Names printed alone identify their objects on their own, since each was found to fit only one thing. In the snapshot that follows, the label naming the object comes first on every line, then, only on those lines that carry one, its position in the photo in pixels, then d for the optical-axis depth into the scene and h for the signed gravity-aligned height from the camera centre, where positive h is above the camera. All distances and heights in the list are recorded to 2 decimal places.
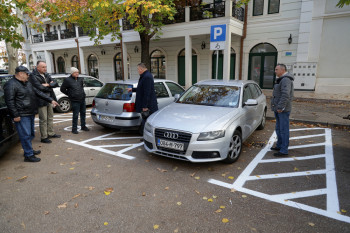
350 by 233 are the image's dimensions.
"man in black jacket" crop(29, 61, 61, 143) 5.26 -0.51
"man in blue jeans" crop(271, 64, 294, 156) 4.57 -0.71
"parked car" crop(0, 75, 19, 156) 4.30 -1.16
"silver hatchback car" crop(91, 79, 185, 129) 5.69 -0.90
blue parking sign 7.32 +1.11
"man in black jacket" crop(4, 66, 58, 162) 4.13 -0.64
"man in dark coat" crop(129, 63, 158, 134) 5.36 -0.58
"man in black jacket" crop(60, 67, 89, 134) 6.14 -0.58
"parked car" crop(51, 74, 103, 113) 9.54 -0.93
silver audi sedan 3.99 -1.03
